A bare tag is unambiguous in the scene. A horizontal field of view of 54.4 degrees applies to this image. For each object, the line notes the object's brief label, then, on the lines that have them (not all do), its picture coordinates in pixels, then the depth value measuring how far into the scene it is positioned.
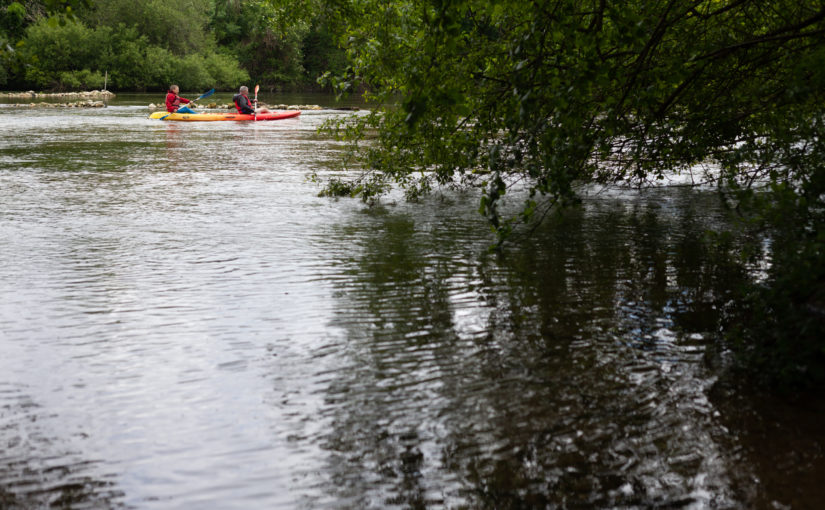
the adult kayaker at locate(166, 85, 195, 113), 32.53
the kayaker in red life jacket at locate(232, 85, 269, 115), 33.00
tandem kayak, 31.61
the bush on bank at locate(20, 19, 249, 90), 62.78
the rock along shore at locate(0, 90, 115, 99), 55.52
